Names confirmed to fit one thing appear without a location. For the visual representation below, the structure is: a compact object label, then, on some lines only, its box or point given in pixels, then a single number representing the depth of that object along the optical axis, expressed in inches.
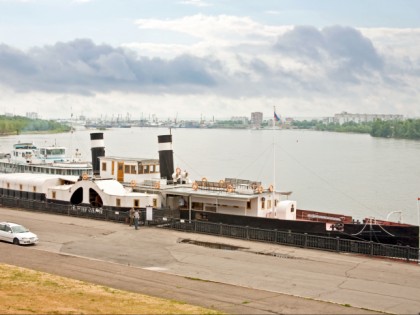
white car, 1295.5
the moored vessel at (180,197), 1379.2
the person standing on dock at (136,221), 1536.7
